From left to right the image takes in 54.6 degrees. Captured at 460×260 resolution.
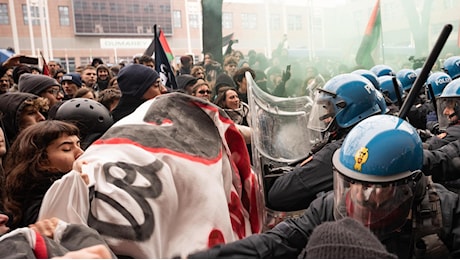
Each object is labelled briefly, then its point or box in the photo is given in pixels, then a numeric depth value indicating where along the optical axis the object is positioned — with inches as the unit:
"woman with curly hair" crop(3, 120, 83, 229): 75.6
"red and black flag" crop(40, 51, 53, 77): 287.6
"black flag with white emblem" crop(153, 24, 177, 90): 187.6
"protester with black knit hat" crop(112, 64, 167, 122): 135.4
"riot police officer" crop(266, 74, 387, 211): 94.1
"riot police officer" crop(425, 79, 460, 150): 126.9
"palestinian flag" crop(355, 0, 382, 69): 305.9
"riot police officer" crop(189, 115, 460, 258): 65.7
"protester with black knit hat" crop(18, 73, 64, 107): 158.0
